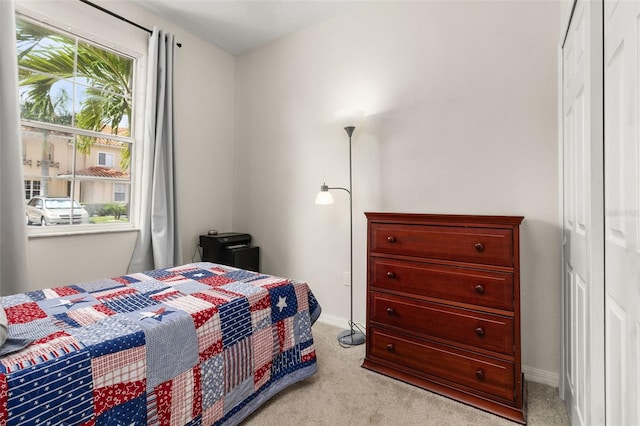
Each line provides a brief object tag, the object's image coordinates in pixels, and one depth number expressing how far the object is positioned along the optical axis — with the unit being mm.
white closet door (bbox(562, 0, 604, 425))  1111
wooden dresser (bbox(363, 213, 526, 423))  1726
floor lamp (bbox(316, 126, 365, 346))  2557
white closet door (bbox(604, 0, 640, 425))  831
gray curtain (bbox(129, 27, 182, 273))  2891
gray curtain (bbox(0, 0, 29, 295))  2084
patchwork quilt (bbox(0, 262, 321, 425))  995
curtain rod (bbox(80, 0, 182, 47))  2564
